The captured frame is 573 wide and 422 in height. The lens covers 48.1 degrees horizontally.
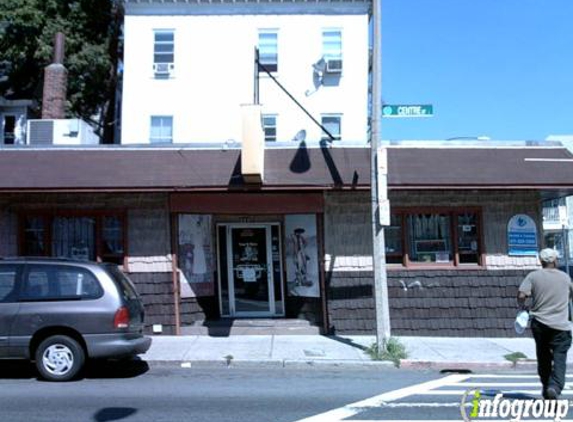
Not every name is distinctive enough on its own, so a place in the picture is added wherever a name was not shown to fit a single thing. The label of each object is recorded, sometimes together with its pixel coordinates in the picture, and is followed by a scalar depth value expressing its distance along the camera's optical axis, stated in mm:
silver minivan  8805
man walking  6895
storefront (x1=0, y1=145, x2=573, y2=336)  12781
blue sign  13328
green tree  24359
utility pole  11016
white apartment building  24656
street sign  11227
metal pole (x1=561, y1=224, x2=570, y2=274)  15008
